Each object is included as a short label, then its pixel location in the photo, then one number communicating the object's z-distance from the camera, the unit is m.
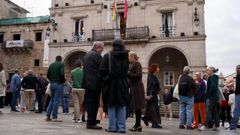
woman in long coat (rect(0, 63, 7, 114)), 11.20
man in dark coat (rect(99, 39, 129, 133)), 6.36
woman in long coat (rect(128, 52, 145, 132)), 7.34
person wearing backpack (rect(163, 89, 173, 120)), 15.20
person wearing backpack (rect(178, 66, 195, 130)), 8.88
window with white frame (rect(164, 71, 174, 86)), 24.67
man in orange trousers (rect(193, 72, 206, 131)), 9.80
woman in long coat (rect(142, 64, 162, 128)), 8.49
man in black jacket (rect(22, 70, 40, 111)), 12.77
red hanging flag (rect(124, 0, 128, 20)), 24.25
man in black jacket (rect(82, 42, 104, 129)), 6.80
